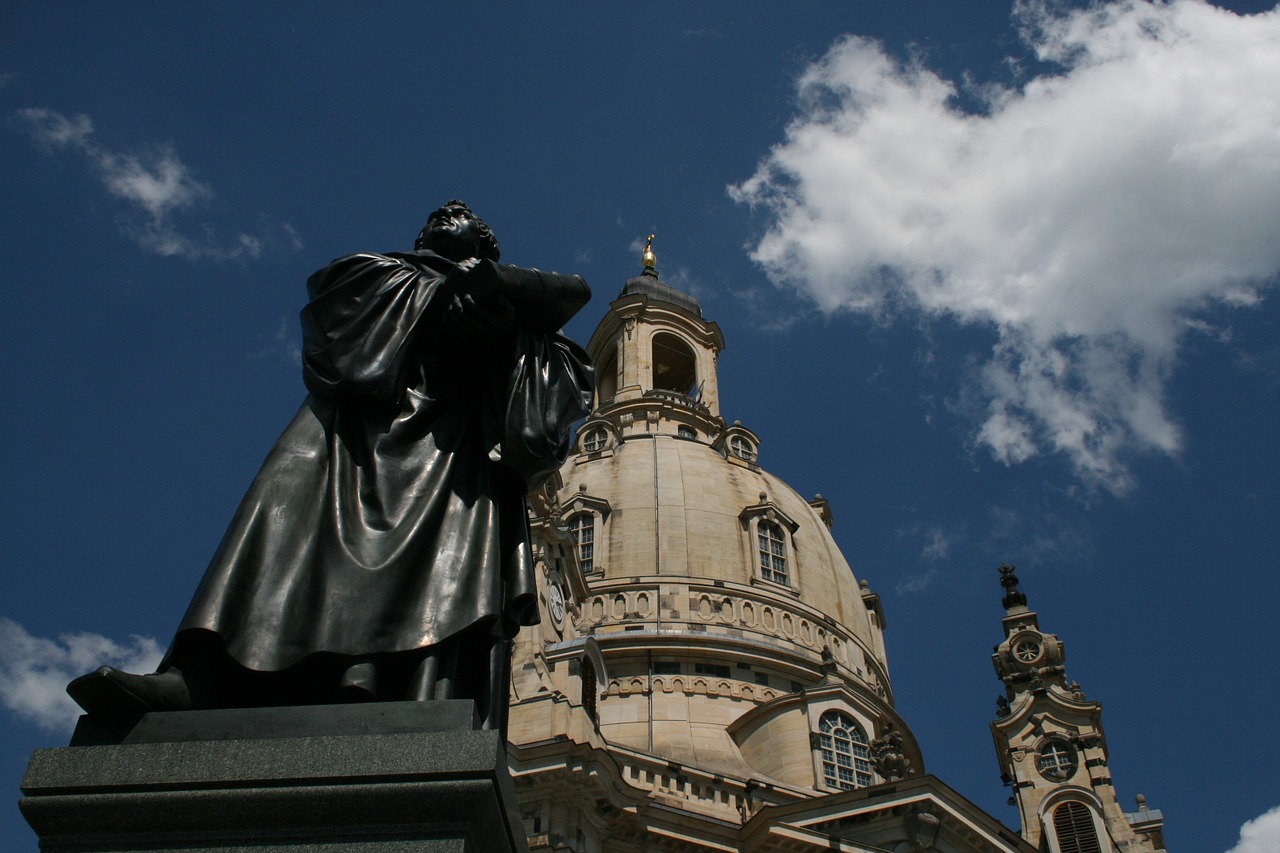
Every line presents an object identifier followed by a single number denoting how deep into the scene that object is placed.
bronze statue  3.64
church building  27.17
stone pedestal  3.12
